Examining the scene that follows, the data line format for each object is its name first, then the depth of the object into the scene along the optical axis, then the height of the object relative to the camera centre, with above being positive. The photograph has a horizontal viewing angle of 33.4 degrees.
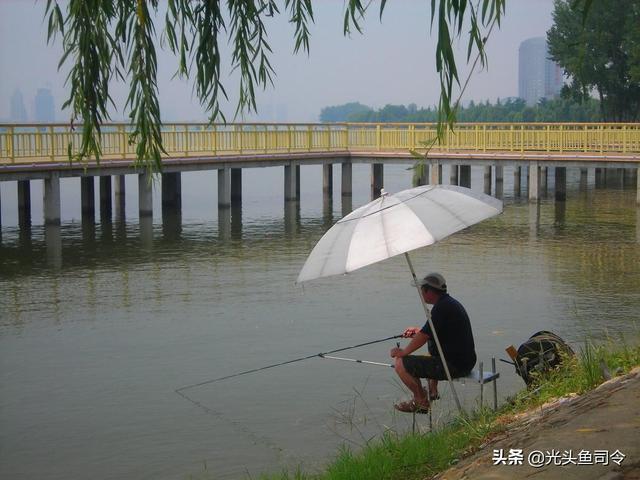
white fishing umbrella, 7.19 -0.67
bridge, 23.50 -0.58
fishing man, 7.66 -1.53
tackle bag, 8.39 -1.79
